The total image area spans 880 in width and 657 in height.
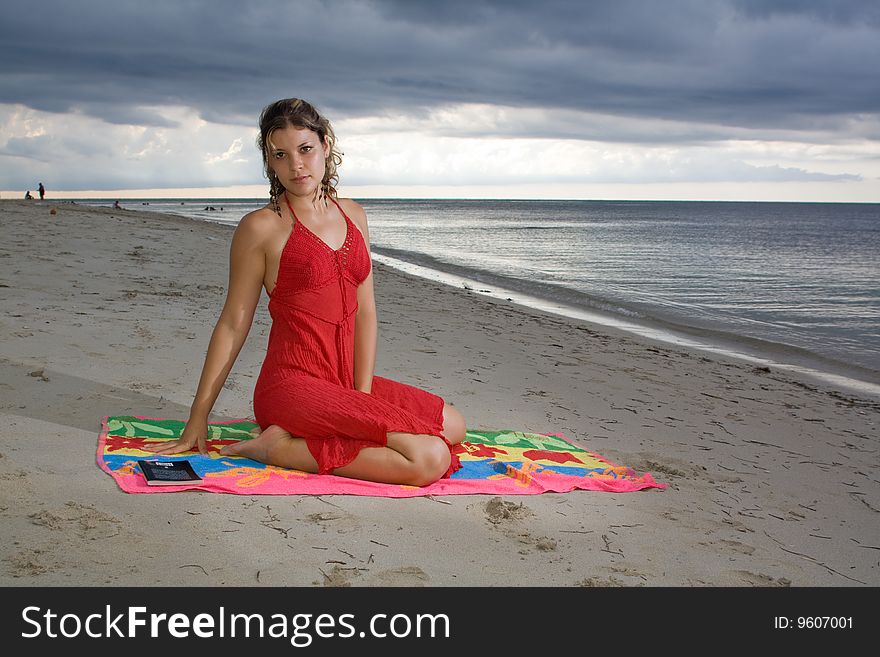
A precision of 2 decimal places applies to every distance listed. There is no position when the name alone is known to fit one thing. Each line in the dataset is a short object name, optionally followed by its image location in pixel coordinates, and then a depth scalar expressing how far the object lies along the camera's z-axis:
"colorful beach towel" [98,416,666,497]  3.70
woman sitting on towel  3.81
